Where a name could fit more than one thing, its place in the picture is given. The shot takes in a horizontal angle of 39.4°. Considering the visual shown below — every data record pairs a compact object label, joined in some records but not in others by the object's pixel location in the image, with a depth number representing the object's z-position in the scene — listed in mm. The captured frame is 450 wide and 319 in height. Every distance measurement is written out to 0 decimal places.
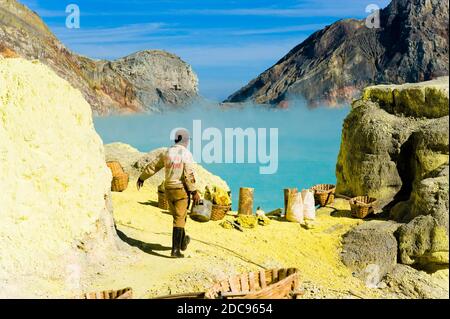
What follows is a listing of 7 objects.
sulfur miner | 9352
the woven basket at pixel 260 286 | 6680
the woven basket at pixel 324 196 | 13891
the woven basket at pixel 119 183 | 14656
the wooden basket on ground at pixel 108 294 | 6781
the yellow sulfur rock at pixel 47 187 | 8156
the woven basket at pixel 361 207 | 12500
